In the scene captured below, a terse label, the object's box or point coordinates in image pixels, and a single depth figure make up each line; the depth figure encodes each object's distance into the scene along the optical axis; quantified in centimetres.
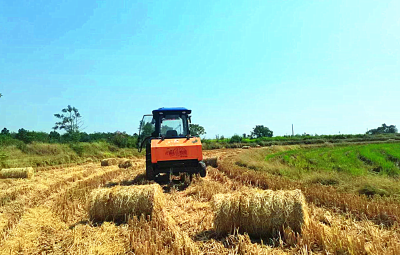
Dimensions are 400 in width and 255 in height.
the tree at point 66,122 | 5701
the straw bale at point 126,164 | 1608
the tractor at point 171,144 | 902
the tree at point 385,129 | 7988
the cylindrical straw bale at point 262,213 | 424
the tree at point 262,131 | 7568
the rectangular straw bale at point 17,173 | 1207
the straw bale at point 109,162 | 1784
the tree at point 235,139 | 5220
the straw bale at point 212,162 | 1486
